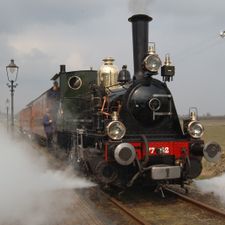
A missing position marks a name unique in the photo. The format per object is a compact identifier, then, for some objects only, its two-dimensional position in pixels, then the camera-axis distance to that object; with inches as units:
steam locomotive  287.3
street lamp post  596.1
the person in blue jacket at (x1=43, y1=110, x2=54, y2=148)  545.6
